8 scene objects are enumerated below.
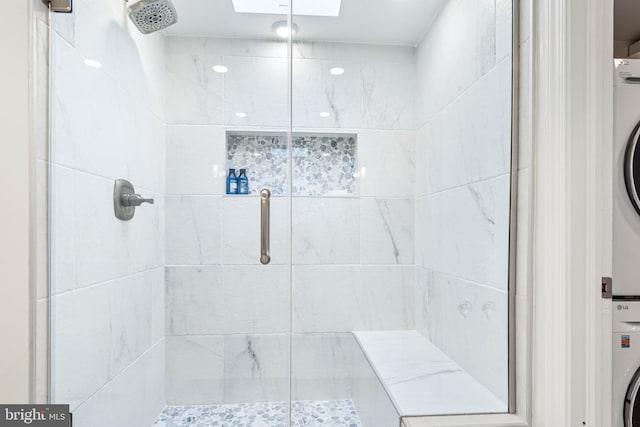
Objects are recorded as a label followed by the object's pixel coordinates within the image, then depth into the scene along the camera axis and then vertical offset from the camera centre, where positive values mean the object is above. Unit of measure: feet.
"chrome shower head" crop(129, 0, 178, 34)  4.75 +2.50
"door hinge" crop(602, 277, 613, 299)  3.69 -0.73
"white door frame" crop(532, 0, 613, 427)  3.63 +0.02
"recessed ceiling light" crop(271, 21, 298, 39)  5.04 +2.43
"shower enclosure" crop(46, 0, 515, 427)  4.95 +0.05
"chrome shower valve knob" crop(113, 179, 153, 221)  4.71 +0.15
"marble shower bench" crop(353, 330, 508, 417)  4.30 -2.11
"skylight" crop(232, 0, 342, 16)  5.01 +2.72
